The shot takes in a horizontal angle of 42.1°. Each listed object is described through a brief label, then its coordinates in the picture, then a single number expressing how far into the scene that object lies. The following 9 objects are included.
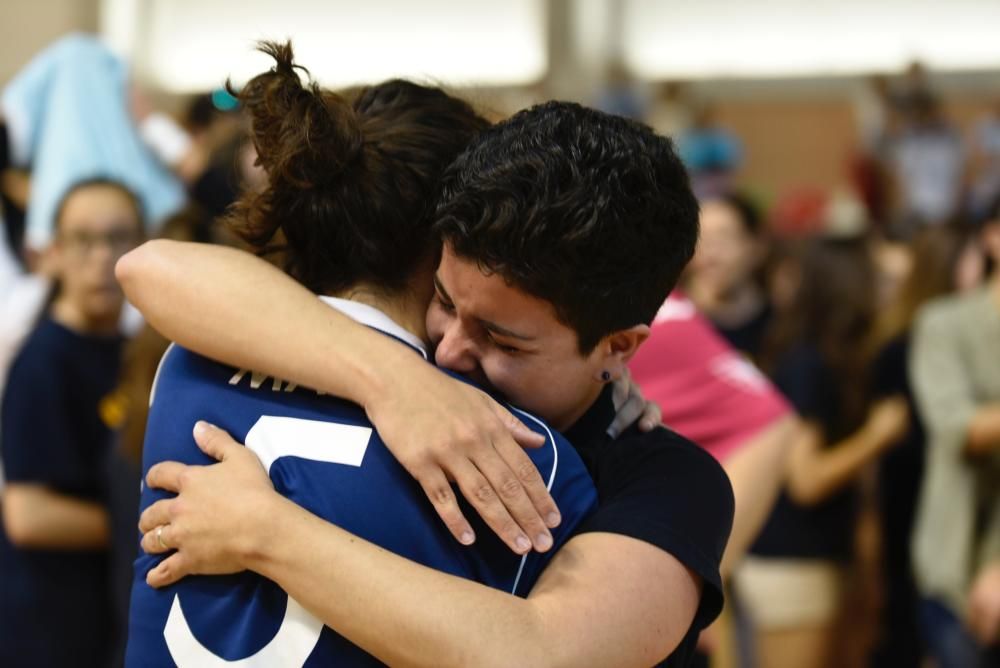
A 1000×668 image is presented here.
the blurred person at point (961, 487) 3.30
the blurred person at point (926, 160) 8.17
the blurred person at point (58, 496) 2.93
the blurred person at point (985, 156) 8.27
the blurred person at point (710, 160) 6.93
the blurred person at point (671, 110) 9.02
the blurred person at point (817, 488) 3.95
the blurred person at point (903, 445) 3.90
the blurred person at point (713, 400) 2.24
